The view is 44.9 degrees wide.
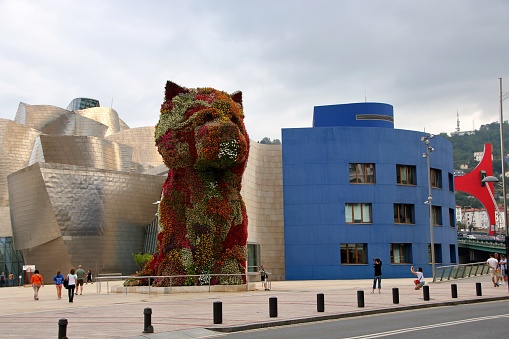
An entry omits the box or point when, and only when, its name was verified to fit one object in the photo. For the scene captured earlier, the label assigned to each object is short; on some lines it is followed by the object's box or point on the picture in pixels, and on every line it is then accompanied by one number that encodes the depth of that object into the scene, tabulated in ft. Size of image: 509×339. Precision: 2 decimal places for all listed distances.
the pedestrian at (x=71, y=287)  87.09
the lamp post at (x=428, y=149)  128.12
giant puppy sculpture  95.30
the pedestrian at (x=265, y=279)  106.74
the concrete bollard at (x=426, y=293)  73.20
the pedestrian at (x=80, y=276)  110.32
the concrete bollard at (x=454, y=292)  76.28
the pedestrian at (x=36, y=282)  94.94
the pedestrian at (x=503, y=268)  108.47
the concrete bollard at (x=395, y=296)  69.31
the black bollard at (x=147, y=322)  48.26
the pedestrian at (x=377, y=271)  90.99
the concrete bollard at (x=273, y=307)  57.06
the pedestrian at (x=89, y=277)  164.99
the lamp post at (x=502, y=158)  84.53
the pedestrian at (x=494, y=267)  101.37
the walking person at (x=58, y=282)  97.35
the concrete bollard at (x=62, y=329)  43.34
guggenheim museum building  163.53
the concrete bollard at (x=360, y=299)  65.37
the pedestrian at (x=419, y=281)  89.56
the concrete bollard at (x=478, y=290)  79.41
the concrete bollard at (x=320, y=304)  61.31
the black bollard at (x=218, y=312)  52.80
